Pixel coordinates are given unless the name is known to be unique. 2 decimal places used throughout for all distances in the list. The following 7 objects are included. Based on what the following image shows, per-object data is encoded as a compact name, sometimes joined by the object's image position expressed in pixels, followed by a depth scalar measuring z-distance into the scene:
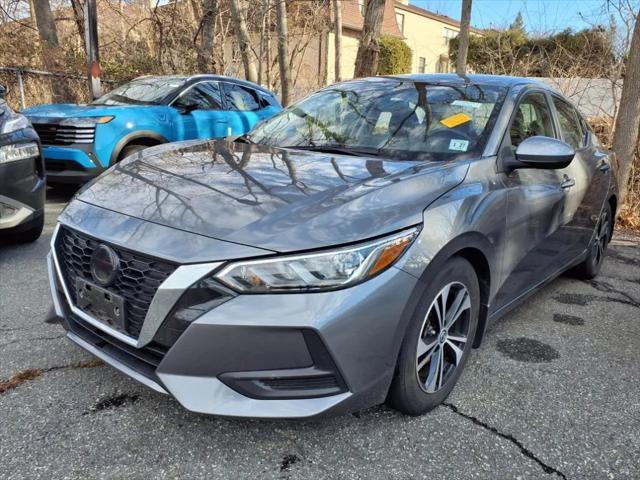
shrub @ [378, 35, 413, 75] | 28.77
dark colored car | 3.93
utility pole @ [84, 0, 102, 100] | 8.45
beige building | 30.03
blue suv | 6.10
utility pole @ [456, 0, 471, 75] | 10.89
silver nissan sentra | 1.84
